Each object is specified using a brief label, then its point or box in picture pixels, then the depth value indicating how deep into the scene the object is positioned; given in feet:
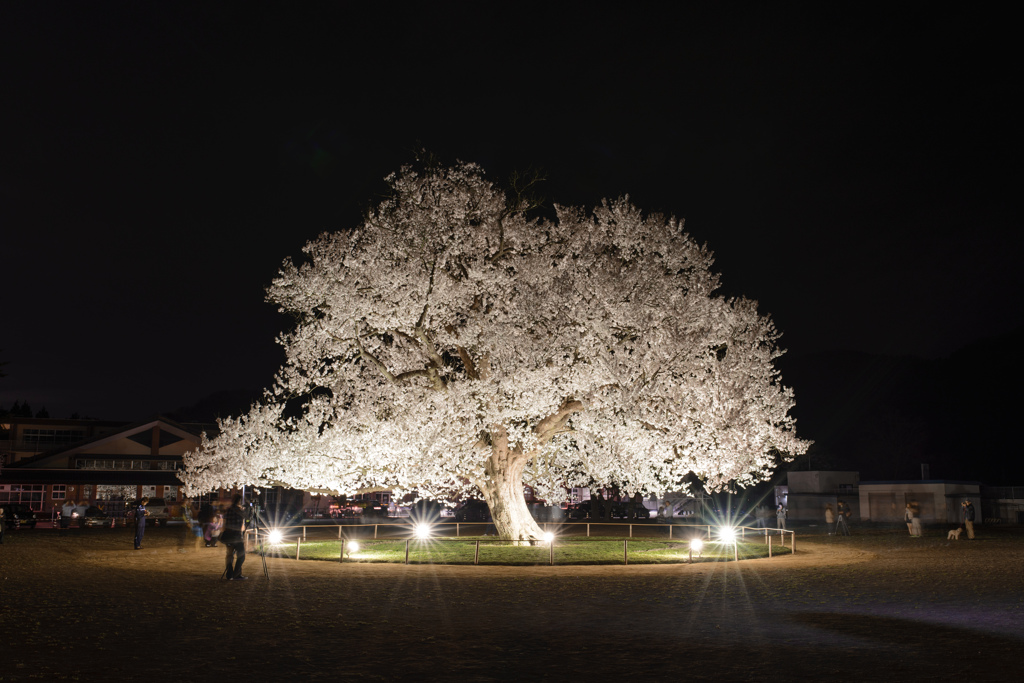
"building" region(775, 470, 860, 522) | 159.43
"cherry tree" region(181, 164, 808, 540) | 73.97
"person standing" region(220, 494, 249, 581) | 56.18
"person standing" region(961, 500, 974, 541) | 95.94
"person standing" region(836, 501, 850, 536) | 107.19
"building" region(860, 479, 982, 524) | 139.85
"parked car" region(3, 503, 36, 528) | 136.87
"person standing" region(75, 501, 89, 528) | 143.84
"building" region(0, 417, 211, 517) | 189.37
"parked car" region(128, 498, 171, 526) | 163.12
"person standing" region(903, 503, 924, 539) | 102.12
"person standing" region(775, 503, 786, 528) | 114.73
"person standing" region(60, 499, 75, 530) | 132.87
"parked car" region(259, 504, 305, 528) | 151.33
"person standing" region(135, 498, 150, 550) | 87.97
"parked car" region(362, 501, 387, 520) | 190.70
